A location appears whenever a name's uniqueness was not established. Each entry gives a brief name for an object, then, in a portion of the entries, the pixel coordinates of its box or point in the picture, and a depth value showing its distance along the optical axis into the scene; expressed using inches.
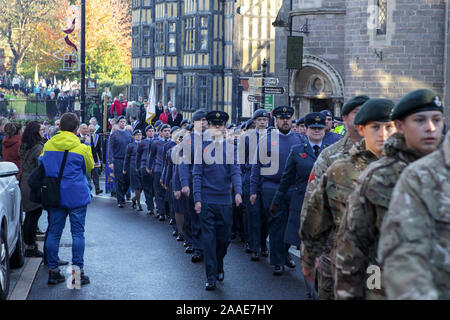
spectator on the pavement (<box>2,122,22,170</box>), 465.1
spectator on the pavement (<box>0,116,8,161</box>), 566.3
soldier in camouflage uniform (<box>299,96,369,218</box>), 233.3
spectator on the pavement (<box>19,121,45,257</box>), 417.1
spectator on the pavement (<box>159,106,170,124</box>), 1196.7
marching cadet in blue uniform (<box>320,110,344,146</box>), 356.5
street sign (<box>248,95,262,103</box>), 846.8
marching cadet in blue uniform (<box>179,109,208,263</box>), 392.5
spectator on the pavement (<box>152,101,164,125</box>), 1227.1
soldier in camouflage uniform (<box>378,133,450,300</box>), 123.8
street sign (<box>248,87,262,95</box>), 808.1
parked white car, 309.8
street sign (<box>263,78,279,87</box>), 786.8
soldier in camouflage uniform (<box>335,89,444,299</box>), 146.3
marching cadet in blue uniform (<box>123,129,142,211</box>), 649.6
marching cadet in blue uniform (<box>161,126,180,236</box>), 517.2
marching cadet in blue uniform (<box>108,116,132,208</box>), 691.4
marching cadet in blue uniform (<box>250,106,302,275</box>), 385.1
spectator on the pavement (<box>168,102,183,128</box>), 1194.9
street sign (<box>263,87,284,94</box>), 784.4
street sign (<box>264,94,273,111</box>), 797.2
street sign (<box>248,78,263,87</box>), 798.5
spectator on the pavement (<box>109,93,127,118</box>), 1263.5
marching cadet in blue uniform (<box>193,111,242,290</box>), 353.4
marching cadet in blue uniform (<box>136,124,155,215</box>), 624.7
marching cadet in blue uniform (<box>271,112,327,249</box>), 327.9
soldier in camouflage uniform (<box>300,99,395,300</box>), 189.6
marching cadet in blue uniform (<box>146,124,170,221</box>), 591.5
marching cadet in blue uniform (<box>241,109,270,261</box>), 422.3
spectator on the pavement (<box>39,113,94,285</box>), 345.1
